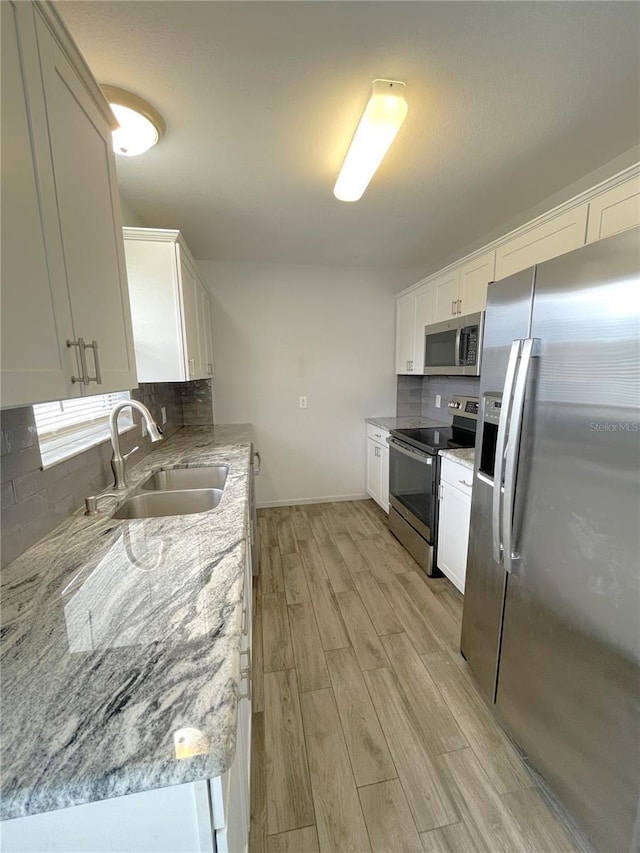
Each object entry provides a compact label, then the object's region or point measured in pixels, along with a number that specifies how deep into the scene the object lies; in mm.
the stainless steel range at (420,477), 2316
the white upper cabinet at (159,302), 1852
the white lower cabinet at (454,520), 1982
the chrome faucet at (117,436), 1327
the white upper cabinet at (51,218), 661
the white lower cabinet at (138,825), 502
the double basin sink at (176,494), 1591
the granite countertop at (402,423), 3176
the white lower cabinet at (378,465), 3184
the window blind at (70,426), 1216
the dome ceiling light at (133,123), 1266
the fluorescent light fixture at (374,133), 1237
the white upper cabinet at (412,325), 2932
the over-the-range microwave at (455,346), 2193
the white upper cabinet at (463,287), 2148
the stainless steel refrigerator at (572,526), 884
